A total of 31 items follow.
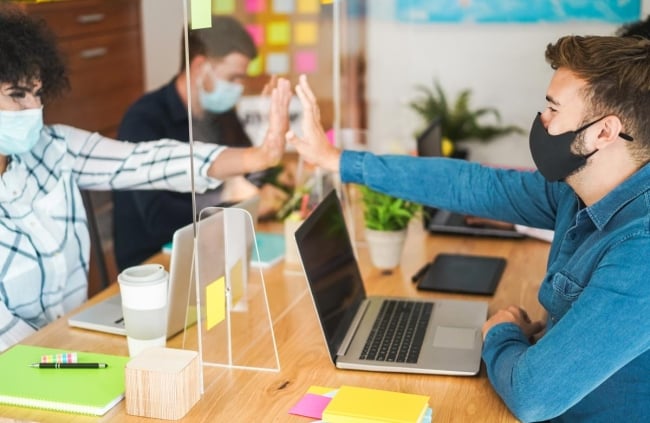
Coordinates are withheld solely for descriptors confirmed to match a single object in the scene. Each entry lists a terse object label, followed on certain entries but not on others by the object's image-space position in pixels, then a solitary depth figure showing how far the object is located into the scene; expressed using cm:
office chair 260
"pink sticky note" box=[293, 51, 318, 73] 222
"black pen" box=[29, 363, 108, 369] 166
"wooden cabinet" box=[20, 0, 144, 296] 338
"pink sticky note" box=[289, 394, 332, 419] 153
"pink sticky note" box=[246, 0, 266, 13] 197
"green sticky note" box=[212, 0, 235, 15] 167
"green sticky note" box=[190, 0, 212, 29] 151
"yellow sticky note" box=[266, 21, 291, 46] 213
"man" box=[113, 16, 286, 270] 172
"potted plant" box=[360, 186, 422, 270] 225
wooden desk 154
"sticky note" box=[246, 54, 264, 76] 205
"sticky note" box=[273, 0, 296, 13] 213
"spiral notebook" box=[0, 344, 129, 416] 153
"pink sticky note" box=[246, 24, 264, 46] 202
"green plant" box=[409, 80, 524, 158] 349
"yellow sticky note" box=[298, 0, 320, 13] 222
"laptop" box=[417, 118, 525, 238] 257
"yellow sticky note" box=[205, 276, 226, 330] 165
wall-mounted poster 322
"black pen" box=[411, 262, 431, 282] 221
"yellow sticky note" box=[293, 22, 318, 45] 222
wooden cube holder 149
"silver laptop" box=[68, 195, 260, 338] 168
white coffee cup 170
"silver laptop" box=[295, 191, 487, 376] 170
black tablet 214
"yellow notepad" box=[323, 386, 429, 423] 144
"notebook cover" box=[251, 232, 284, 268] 230
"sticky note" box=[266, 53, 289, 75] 214
